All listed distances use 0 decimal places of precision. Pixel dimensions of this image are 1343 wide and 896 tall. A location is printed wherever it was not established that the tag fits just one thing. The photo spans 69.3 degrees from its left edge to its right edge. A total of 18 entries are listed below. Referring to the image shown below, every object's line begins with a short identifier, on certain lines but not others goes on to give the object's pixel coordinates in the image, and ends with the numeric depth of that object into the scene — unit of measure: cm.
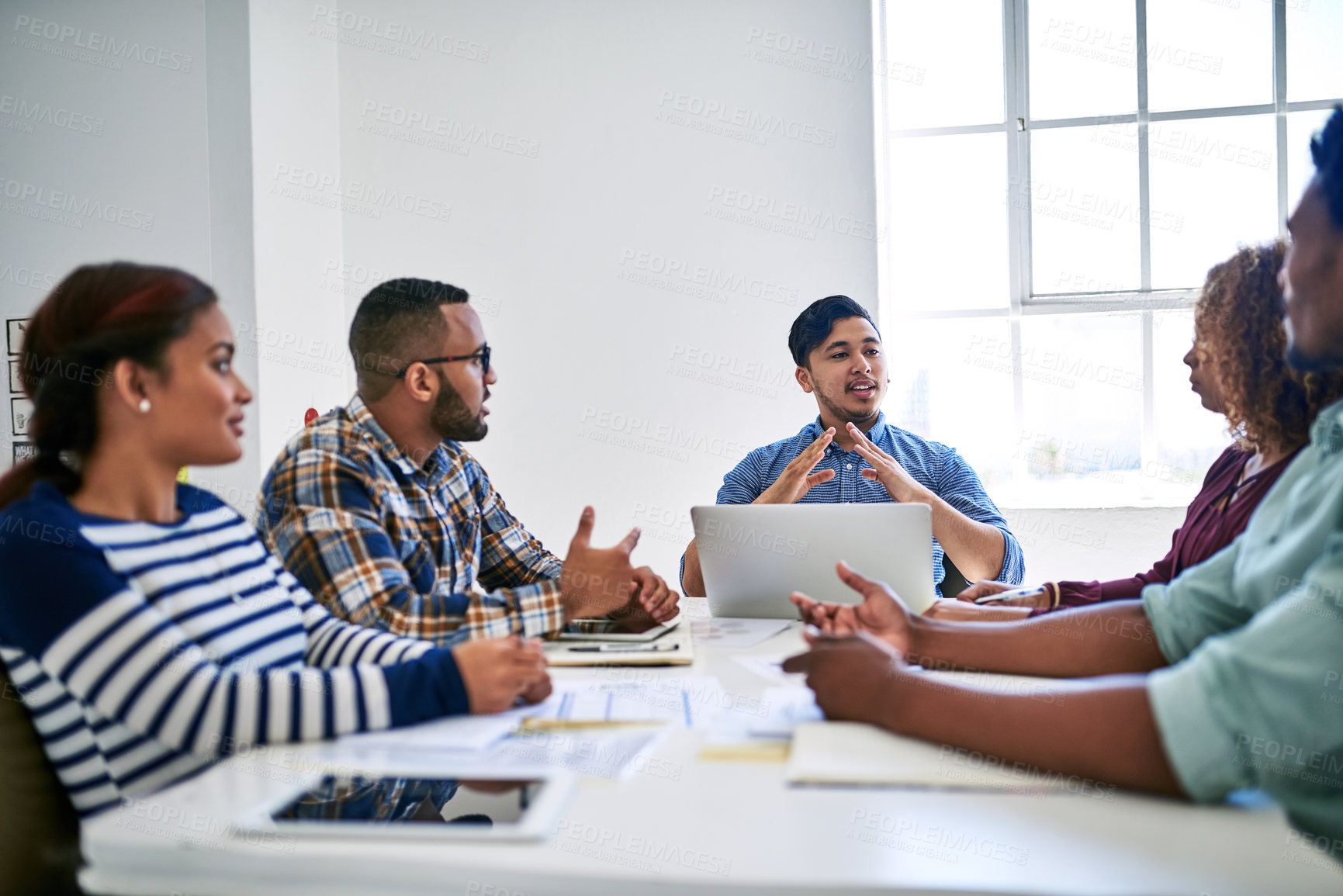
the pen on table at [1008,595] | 175
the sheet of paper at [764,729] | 101
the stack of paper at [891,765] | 90
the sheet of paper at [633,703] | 114
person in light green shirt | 83
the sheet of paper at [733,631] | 166
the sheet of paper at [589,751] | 97
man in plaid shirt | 156
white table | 71
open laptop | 174
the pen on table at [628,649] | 157
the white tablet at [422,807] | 79
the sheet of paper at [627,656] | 149
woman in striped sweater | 98
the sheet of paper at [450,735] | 104
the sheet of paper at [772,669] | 134
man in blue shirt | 248
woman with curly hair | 155
